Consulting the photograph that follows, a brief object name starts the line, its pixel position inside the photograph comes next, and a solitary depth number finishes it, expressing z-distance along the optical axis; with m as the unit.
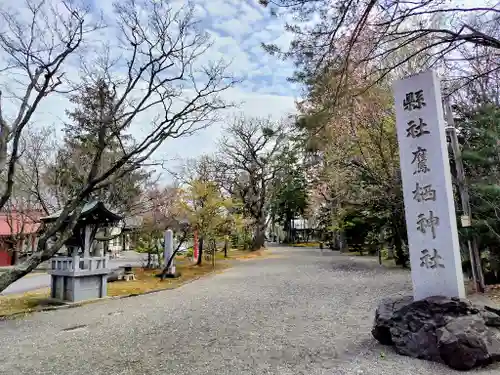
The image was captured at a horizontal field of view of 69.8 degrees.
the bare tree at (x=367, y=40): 4.49
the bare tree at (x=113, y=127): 4.10
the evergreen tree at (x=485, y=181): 7.29
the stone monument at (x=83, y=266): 9.01
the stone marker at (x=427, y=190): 4.48
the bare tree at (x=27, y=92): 4.70
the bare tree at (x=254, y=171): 26.28
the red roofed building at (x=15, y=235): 16.49
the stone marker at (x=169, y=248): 13.59
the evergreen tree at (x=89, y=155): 6.85
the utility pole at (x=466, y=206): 7.30
